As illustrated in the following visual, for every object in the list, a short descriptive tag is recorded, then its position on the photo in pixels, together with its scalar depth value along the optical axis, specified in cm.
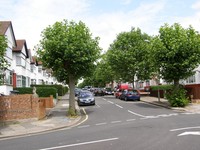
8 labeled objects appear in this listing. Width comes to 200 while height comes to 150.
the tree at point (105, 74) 3782
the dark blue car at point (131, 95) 2115
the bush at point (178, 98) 1447
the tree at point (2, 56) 828
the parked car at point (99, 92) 3199
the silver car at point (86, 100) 1829
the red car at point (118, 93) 2455
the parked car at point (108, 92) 3308
